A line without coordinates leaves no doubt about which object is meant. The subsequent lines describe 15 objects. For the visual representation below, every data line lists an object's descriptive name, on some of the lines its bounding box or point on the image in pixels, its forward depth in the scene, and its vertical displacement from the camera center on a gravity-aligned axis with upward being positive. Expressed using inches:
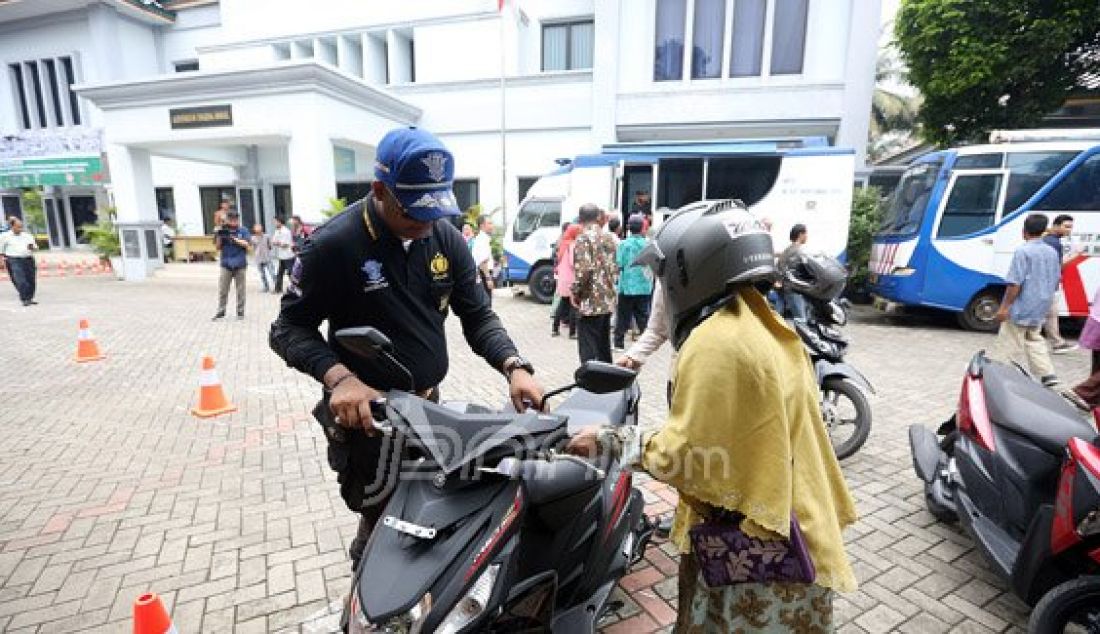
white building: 533.0 +135.9
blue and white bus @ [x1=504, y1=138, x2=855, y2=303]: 397.4 +22.7
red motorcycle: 82.5 -46.3
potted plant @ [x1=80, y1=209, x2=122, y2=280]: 619.8 -34.3
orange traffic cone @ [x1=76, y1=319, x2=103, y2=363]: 275.0 -67.0
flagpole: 631.8 +35.1
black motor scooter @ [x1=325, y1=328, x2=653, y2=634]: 52.3 -30.5
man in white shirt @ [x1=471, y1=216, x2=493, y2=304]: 409.4 -26.3
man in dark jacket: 70.7 -11.3
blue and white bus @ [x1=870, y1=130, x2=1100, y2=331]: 319.6 +1.6
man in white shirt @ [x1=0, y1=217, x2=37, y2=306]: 432.1 -37.8
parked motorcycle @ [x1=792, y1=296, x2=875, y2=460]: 160.6 -43.8
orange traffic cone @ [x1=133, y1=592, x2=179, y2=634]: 71.5 -51.3
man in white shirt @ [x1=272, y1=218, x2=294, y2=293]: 477.4 -26.5
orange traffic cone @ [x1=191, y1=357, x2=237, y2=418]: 202.2 -67.2
